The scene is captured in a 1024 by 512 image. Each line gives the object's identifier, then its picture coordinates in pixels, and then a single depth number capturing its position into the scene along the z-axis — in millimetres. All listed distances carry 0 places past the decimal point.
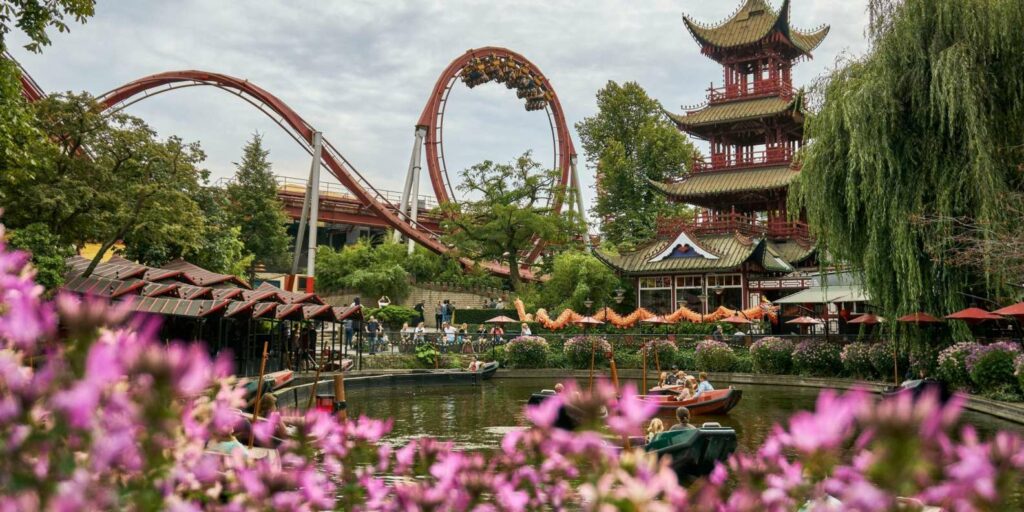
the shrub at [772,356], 27625
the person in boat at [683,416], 12602
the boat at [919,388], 17186
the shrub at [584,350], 32156
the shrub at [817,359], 25969
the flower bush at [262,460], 1959
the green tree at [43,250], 19469
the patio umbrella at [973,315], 18484
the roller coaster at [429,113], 46219
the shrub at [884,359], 22792
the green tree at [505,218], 43656
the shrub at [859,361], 24078
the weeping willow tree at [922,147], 18500
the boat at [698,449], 10555
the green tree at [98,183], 20922
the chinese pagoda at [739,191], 39281
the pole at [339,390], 17303
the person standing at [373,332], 32875
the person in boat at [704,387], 19781
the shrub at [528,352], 32938
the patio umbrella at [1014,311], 16938
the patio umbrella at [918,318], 19734
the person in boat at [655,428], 12500
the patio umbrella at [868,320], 24172
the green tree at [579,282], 41719
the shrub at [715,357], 29938
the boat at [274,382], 16953
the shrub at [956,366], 19203
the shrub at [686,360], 31281
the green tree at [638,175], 53375
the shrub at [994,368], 18344
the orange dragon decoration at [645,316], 33531
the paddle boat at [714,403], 19125
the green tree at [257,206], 51438
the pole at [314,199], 41500
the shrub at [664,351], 31609
